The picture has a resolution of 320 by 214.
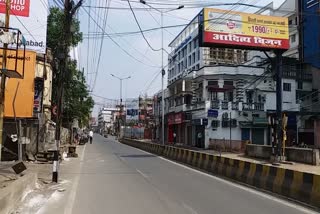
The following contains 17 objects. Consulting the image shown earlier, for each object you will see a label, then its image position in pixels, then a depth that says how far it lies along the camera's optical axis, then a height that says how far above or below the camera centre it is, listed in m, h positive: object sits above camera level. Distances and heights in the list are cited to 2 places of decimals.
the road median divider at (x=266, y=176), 7.94 -1.55
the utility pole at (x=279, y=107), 17.62 +1.28
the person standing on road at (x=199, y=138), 35.53 -1.26
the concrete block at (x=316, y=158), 17.63 -1.64
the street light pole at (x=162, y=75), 33.38 +5.60
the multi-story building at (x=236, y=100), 34.67 +3.21
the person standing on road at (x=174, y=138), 44.29 -1.65
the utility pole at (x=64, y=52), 12.08 +2.93
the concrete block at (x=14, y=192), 6.32 -1.61
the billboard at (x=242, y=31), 21.60 +6.99
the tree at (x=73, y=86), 28.75 +4.13
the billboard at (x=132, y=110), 71.06 +3.54
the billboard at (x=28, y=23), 20.13 +6.60
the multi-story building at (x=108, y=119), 116.25 +2.59
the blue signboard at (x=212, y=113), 33.04 +1.53
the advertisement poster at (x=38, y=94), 18.70 +1.81
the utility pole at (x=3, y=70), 9.57 +1.60
